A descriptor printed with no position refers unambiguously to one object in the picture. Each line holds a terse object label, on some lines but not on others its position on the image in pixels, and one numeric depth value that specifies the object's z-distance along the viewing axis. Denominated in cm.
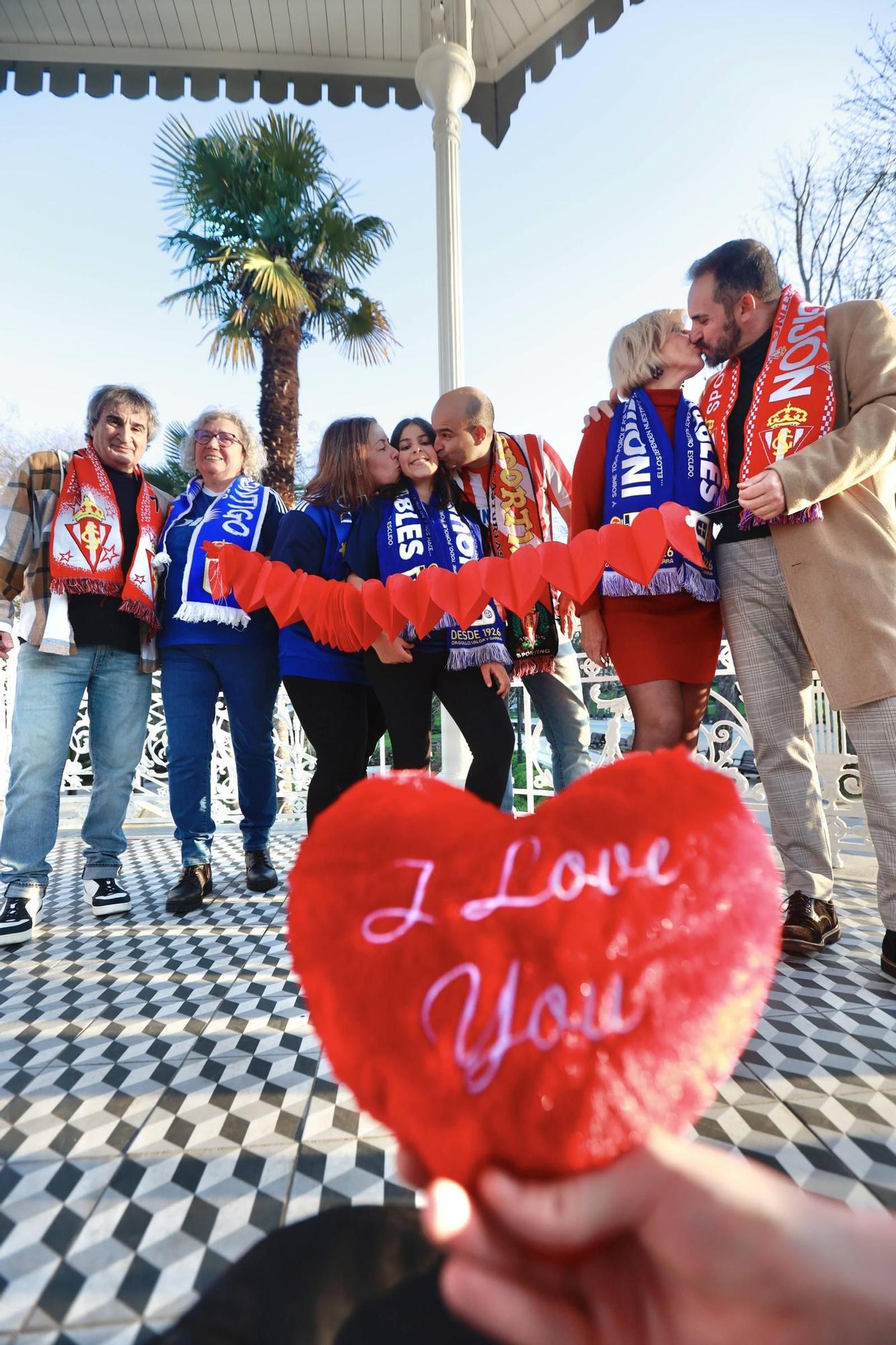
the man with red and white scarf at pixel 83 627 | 178
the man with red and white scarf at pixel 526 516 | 180
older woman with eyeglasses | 199
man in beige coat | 131
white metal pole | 296
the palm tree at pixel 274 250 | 647
